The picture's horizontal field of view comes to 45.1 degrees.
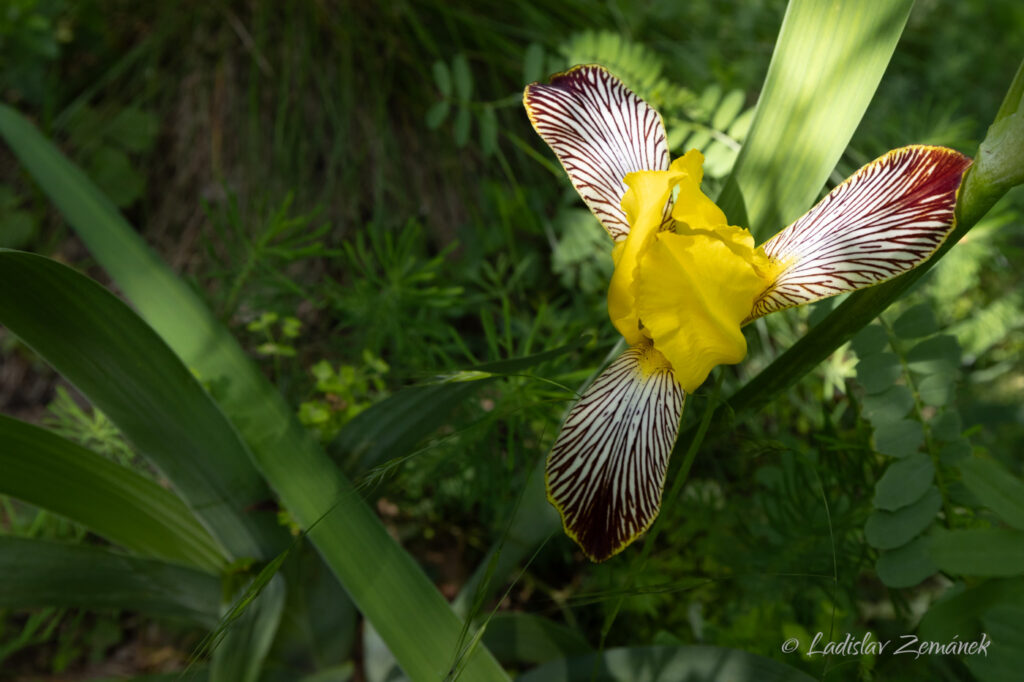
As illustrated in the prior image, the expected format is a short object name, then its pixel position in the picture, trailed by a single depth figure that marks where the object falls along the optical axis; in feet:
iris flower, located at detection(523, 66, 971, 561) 0.85
